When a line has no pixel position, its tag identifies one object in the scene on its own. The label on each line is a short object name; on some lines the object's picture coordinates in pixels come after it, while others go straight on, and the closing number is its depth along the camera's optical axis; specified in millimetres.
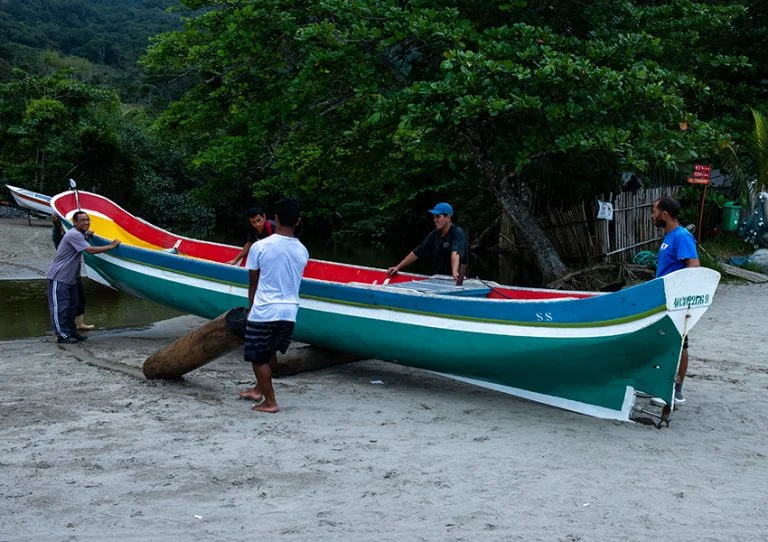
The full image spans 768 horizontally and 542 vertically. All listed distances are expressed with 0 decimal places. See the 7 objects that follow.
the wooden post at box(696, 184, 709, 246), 14707
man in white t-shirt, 6207
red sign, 14125
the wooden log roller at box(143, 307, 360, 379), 6664
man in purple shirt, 9453
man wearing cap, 8156
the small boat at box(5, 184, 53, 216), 22312
